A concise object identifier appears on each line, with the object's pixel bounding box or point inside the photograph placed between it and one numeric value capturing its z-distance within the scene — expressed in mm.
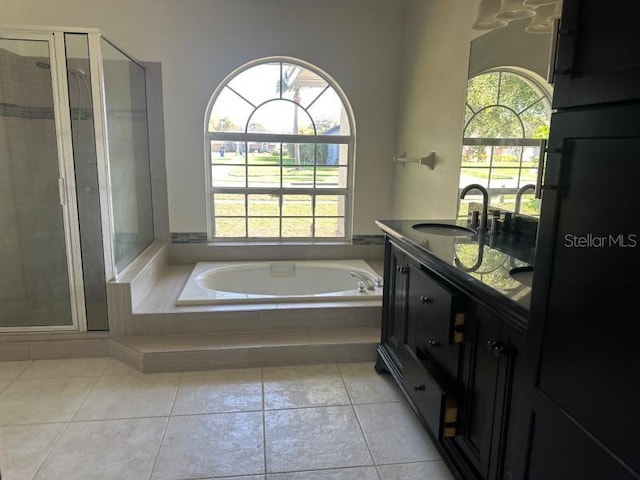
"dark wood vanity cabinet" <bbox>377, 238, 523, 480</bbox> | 1317
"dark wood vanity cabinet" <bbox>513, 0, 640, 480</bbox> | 813
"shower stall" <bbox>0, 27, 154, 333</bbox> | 2438
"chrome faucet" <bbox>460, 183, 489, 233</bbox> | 2124
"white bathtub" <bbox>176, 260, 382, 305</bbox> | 3463
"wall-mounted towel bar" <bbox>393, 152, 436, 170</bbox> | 2979
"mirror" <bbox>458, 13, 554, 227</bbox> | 1956
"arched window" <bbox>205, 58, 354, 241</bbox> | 3613
